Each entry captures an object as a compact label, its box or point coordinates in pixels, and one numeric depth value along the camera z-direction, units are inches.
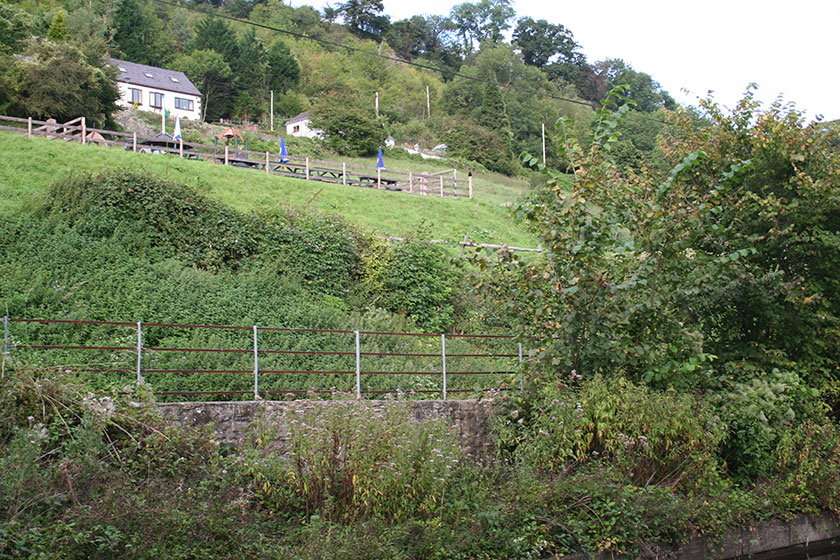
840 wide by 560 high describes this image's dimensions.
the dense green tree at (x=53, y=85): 1478.8
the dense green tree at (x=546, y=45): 4542.3
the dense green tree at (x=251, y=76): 2886.3
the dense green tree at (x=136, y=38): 2920.8
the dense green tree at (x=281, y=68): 3223.2
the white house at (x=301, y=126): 2600.9
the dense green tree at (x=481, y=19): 5064.0
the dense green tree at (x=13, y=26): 1798.7
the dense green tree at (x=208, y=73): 2859.3
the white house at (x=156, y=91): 2529.5
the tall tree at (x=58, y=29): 2276.1
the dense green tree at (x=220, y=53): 2844.5
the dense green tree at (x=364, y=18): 4948.3
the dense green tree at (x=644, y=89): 3421.8
